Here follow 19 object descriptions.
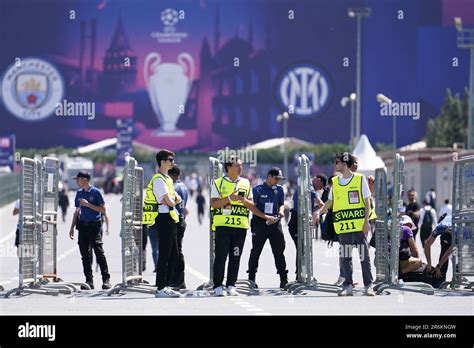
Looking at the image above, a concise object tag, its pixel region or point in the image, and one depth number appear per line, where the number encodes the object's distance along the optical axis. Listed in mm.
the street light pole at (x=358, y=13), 62875
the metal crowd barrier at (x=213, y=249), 18859
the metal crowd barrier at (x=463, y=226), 18031
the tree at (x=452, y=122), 88750
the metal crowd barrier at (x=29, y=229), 17344
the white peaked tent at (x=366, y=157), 41906
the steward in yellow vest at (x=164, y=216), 17266
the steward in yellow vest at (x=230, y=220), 17266
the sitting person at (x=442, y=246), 18453
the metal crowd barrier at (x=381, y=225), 18141
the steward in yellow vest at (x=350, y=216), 17172
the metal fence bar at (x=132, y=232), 17781
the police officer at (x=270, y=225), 18969
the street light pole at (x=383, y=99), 50569
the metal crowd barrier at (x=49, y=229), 18578
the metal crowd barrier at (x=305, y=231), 18250
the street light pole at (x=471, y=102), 43750
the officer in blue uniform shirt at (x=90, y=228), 19312
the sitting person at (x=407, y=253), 18156
